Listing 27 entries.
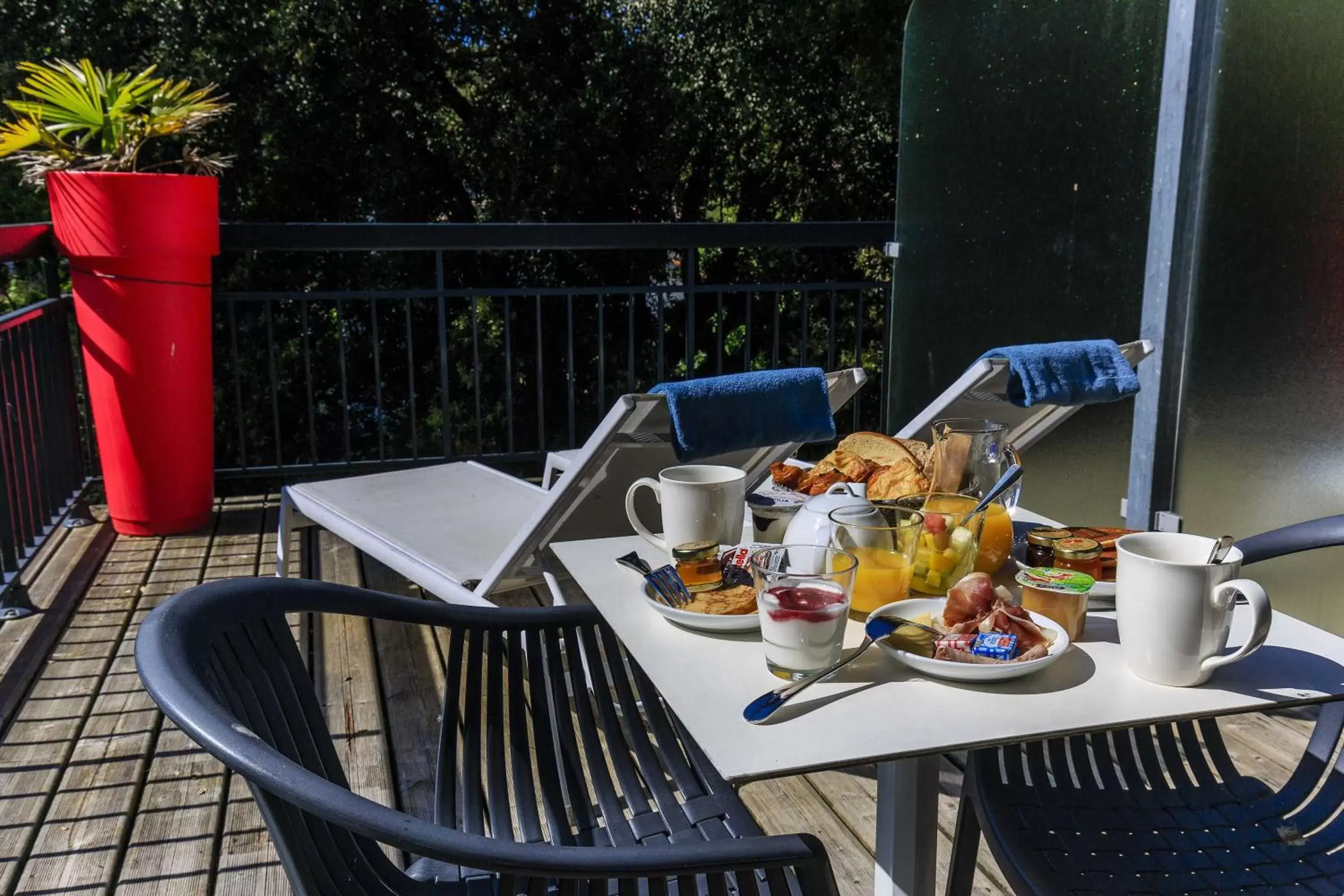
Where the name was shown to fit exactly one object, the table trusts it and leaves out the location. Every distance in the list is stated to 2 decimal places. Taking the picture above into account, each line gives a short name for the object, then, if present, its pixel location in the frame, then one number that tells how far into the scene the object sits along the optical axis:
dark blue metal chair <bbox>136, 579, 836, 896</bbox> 0.92
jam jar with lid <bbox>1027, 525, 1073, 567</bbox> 1.45
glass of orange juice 1.31
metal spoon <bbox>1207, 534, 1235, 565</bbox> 1.18
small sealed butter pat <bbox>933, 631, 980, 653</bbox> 1.16
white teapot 1.35
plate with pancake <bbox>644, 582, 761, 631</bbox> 1.27
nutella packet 1.38
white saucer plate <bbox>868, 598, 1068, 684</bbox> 1.11
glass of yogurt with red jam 1.14
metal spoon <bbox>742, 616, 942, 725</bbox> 1.06
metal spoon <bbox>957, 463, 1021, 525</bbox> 1.40
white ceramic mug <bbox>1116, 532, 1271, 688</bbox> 1.08
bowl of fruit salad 1.35
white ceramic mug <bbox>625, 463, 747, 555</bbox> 1.51
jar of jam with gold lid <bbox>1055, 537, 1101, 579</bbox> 1.41
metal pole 2.94
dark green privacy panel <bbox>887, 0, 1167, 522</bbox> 3.31
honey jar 1.37
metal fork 1.33
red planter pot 4.00
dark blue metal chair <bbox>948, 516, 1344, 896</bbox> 1.29
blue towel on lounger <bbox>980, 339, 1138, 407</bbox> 2.02
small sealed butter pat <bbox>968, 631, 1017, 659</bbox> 1.14
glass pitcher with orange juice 1.57
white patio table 1.00
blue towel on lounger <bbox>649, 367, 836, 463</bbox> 1.87
